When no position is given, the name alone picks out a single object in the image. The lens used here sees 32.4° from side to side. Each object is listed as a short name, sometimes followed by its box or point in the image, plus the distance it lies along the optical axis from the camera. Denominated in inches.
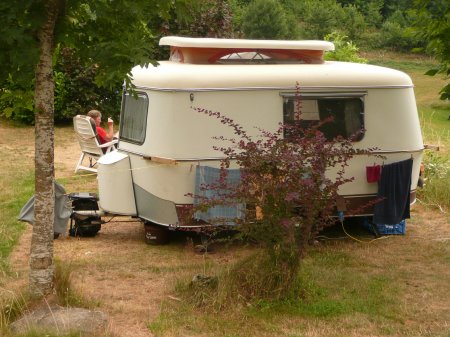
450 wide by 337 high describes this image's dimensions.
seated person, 506.9
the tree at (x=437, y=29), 284.7
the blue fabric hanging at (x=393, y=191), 346.9
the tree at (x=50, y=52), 221.5
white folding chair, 498.3
